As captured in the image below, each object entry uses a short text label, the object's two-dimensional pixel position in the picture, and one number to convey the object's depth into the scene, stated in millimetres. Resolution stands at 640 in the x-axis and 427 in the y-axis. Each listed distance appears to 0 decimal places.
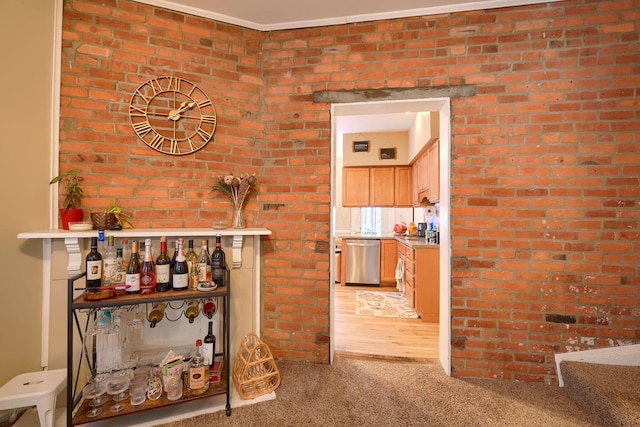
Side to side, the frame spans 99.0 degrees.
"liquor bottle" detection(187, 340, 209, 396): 1654
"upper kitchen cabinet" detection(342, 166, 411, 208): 5340
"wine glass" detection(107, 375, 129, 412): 1562
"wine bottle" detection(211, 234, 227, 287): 1809
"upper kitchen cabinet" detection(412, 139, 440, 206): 3492
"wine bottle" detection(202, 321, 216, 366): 1793
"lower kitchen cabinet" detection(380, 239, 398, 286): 4949
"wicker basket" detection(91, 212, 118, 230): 1725
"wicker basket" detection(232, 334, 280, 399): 1779
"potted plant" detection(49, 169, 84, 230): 1712
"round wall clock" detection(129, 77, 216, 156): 1962
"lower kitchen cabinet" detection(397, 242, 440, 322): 3324
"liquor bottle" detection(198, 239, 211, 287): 1708
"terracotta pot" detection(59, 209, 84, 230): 1712
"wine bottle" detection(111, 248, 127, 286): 1609
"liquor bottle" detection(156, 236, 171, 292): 1630
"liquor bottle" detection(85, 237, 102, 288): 1569
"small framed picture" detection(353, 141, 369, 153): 5469
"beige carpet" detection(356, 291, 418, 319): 3523
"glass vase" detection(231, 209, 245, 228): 2055
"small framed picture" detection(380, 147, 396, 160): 5371
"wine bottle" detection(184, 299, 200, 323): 1838
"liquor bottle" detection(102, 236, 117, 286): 1614
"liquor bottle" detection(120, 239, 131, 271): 1736
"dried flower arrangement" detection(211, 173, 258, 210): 2020
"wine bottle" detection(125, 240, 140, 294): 1574
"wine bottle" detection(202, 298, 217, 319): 1843
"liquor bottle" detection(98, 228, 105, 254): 1752
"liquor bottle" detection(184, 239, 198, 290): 1717
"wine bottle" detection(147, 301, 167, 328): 1770
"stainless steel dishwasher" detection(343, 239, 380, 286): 4957
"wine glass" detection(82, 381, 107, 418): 1450
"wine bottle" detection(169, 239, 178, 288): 1715
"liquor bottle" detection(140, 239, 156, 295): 1598
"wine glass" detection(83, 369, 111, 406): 1507
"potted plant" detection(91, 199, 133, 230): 1727
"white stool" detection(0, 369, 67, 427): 1352
